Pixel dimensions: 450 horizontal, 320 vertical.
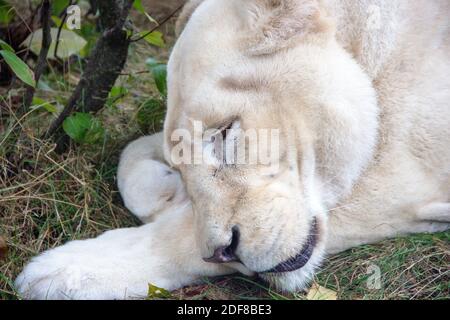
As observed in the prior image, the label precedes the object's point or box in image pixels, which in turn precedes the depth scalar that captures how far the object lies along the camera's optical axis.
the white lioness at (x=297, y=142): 2.48
